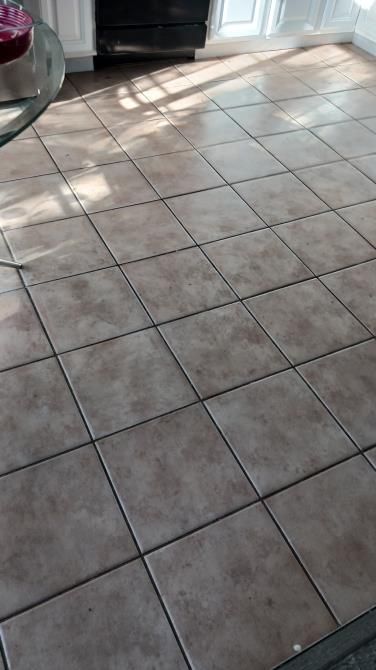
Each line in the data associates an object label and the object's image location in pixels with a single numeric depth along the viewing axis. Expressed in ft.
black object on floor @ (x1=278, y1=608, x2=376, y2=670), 3.88
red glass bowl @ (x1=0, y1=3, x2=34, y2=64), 4.94
